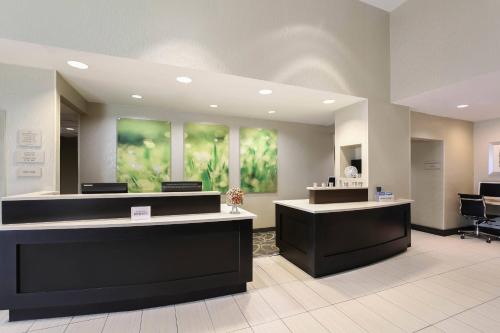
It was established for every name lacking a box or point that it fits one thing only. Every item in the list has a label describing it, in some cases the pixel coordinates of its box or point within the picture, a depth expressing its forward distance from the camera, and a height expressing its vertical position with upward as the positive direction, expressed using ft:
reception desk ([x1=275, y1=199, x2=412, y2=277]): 9.91 -3.25
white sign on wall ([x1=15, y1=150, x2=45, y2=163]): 8.56 +0.49
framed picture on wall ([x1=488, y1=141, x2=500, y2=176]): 16.29 +0.68
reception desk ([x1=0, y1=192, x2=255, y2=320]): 6.79 -2.92
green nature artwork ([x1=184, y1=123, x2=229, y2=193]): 15.40 +0.97
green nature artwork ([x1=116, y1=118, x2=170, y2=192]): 13.78 +0.96
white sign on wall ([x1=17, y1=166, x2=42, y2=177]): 8.62 -0.10
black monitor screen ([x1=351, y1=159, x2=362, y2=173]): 16.84 +0.39
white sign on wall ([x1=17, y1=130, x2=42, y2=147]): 8.58 +1.20
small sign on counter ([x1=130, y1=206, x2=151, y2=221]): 7.66 -1.57
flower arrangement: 8.84 -1.20
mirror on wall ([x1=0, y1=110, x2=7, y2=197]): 8.45 +0.56
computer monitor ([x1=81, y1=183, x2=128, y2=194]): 8.23 -0.75
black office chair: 14.71 -2.93
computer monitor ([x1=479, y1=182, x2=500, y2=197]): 15.61 -1.55
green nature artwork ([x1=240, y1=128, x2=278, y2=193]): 16.97 +0.66
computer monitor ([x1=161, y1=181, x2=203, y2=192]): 8.98 -0.76
